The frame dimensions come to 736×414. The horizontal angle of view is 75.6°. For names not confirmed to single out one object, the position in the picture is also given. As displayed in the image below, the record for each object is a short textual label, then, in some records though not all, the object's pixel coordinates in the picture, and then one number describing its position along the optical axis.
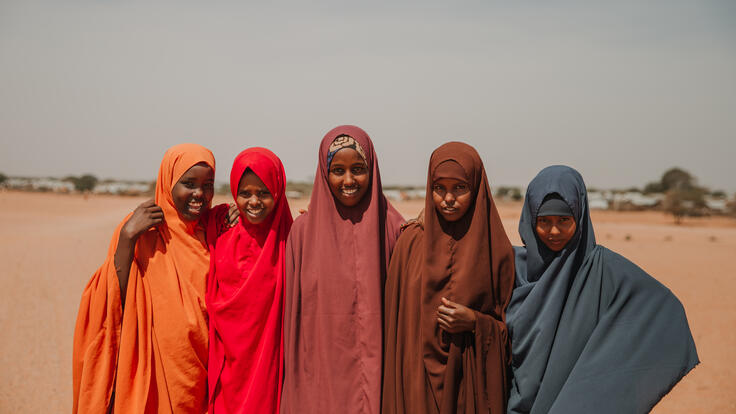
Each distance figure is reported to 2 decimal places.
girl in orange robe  2.72
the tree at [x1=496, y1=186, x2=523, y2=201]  37.54
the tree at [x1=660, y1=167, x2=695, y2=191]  45.27
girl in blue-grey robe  2.32
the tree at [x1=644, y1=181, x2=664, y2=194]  48.88
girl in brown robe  2.40
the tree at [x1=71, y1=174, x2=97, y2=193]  44.41
